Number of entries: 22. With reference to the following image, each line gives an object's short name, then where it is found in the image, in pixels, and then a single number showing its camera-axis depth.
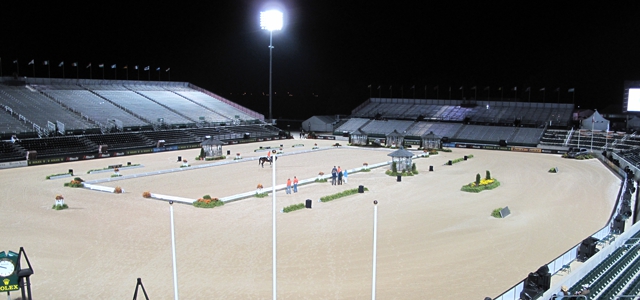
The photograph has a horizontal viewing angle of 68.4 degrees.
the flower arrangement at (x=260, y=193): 28.77
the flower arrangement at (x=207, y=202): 25.86
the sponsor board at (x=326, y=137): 74.06
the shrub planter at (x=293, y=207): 24.90
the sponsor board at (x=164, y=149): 55.62
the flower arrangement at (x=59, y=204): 25.30
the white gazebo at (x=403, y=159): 37.62
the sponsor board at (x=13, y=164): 41.76
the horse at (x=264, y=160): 42.88
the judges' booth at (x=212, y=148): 47.34
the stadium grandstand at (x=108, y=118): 49.55
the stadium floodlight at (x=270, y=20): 73.94
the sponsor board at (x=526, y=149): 59.75
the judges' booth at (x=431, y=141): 58.50
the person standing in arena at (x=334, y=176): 33.53
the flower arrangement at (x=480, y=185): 31.12
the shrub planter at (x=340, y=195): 27.92
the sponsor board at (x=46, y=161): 43.79
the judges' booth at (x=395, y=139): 58.97
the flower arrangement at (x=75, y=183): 31.81
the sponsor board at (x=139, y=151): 52.56
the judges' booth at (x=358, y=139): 63.57
